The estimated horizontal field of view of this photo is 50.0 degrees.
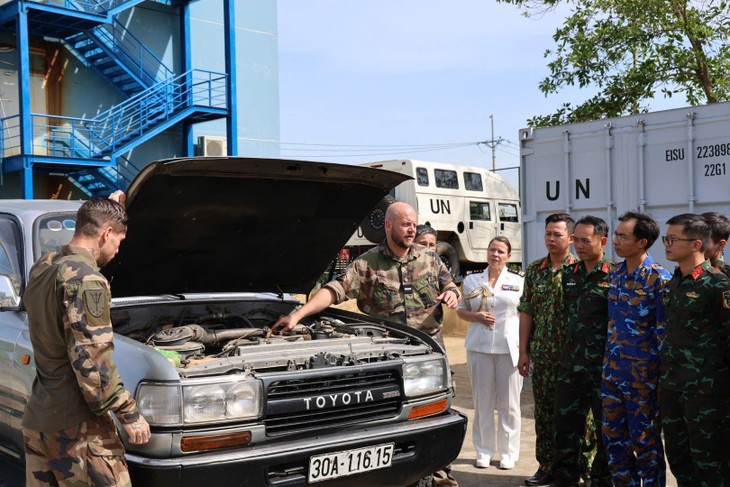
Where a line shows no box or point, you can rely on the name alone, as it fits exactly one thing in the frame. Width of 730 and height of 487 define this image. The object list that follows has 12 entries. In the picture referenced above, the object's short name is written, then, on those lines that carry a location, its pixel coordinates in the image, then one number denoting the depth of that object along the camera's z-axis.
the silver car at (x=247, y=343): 3.36
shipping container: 7.65
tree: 11.21
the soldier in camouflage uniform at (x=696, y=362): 4.00
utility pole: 57.94
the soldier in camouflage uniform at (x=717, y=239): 4.70
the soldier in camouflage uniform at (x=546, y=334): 5.17
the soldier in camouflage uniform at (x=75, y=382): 2.95
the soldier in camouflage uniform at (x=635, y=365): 4.35
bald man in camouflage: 5.01
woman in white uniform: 5.62
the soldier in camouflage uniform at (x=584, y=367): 4.74
